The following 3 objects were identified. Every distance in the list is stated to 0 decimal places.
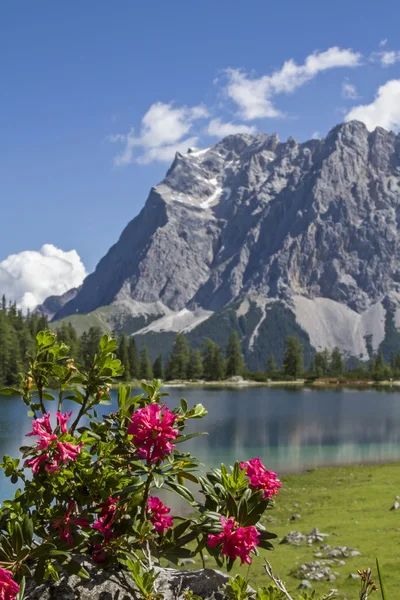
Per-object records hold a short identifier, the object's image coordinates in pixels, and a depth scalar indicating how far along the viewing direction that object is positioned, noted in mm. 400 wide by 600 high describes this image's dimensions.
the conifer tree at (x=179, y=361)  158375
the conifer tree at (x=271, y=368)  171250
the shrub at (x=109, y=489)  3410
